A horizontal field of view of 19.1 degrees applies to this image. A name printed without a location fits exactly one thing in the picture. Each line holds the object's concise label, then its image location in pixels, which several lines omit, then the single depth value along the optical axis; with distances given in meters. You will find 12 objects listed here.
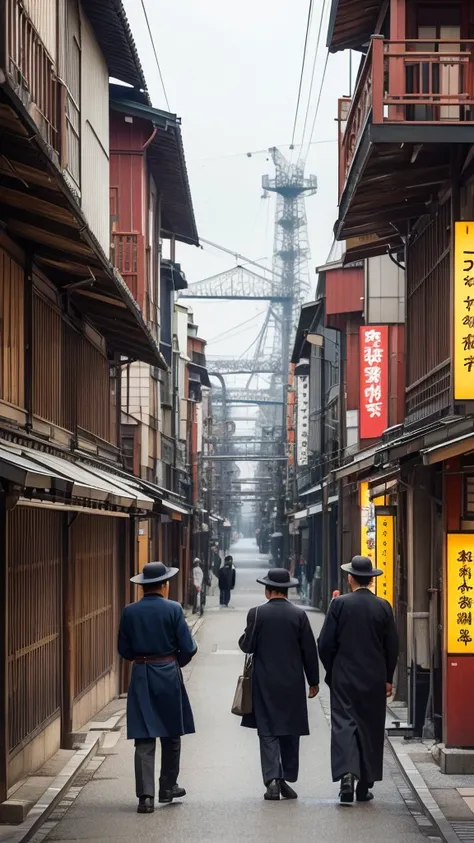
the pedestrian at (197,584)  48.64
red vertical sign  30.64
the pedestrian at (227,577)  53.12
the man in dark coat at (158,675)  12.62
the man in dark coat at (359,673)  12.70
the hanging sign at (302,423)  60.84
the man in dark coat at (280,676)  13.00
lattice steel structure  150.75
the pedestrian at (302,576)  64.72
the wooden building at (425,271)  14.81
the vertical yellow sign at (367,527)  27.23
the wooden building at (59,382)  12.30
